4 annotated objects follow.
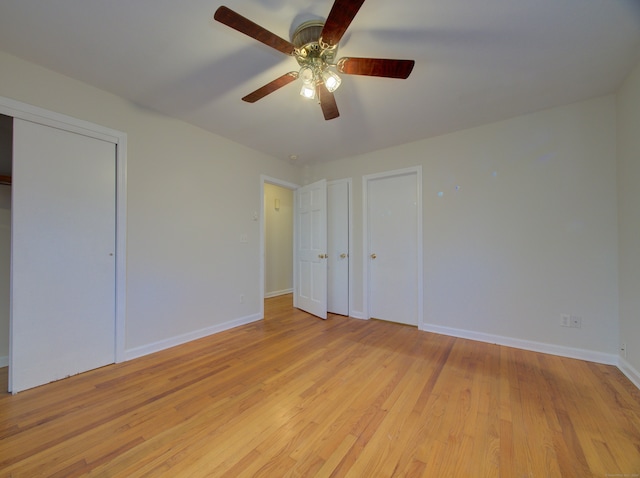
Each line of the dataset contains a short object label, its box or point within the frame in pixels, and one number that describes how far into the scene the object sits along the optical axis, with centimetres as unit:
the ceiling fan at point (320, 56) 123
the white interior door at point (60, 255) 188
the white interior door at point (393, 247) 333
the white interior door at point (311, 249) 377
